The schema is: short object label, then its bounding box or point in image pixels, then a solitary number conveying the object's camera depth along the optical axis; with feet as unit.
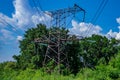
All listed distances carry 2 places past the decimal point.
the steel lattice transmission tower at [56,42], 112.37
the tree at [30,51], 150.92
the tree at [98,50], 186.19
